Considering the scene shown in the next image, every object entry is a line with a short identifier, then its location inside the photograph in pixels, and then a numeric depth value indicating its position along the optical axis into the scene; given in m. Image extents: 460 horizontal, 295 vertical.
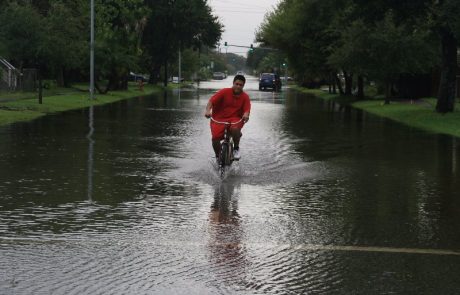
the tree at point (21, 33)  50.00
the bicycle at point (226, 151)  12.51
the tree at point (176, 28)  74.62
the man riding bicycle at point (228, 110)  12.90
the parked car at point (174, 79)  120.09
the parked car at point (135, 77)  101.54
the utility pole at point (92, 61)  41.00
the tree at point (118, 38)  50.66
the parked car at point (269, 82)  83.44
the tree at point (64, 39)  49.66
